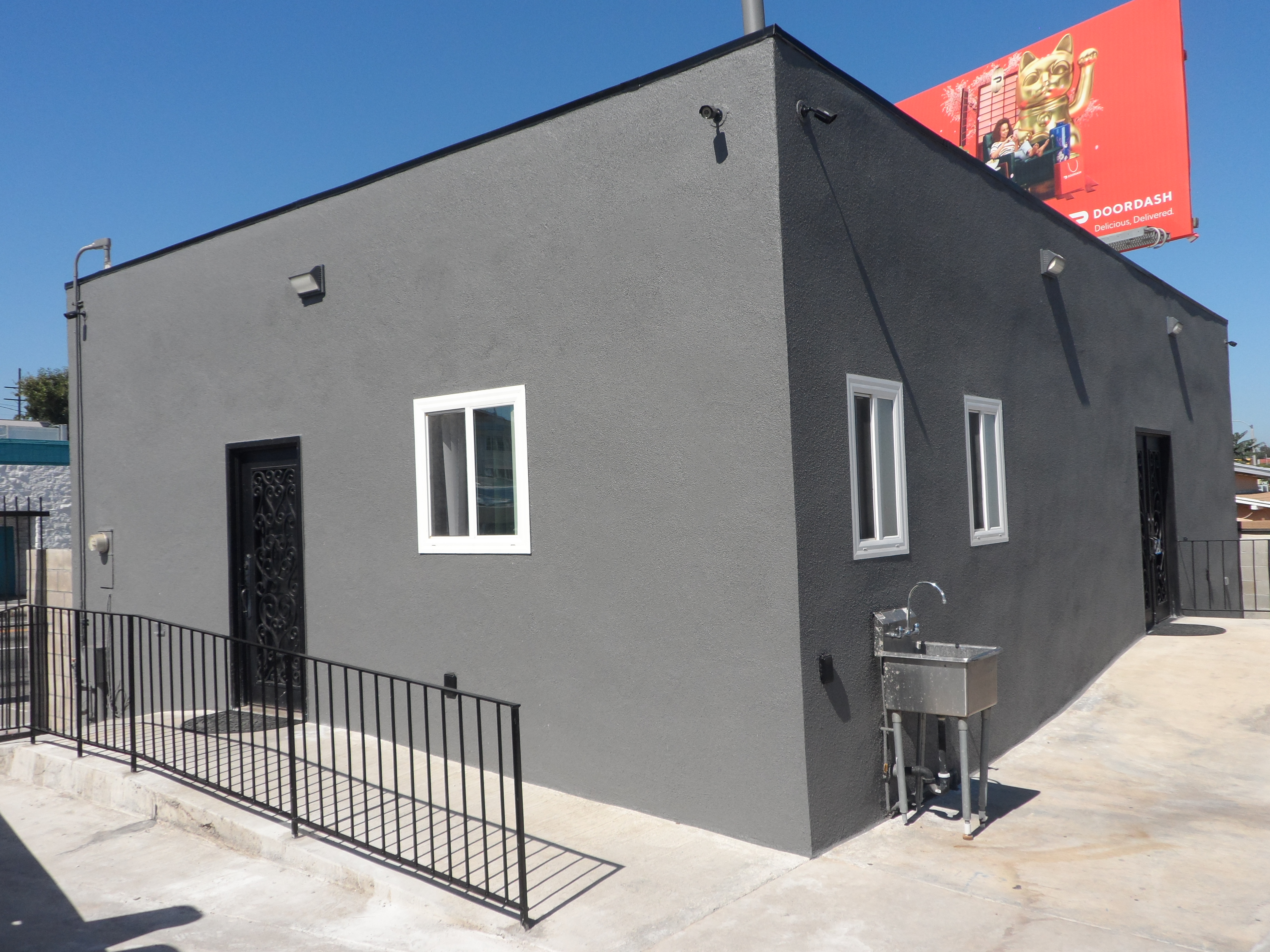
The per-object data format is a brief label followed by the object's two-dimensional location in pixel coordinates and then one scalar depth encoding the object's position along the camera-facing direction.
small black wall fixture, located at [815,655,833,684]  4.85
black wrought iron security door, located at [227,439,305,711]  7.38
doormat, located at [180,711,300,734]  6.76
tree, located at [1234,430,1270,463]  38.19
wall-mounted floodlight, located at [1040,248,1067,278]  7.57
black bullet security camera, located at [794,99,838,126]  4.98
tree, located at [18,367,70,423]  45.59
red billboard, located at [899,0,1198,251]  13.59
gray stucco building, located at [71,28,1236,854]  4.93
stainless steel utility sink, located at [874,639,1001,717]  4.91
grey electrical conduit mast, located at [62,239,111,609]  8.98
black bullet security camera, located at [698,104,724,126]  4.96
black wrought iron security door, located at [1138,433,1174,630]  10.10
